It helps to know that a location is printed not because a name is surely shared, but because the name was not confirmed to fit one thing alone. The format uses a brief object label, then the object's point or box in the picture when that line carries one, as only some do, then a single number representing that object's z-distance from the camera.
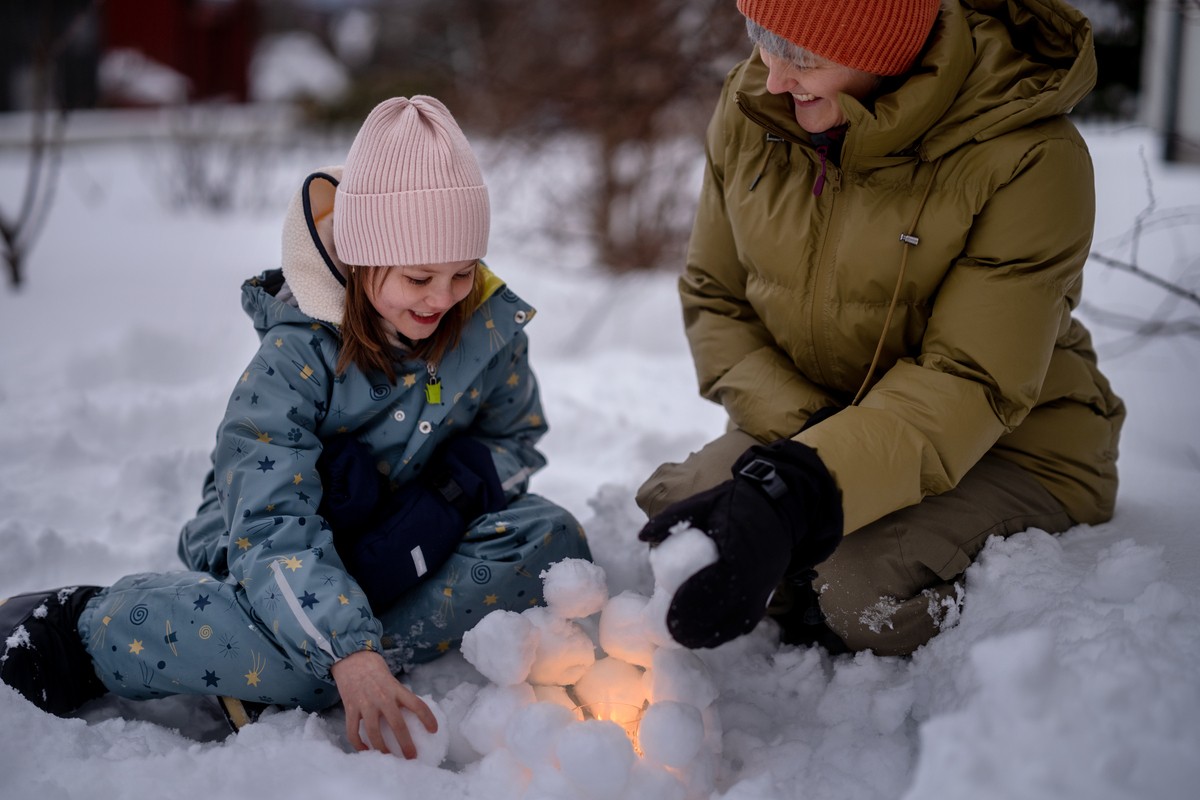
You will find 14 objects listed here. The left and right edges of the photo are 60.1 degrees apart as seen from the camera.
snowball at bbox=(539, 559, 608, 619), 1.69
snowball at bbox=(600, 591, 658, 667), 1.66
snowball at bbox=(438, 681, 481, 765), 1.66
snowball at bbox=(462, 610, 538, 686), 1.63
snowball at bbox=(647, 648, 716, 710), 1.58
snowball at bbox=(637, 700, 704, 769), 1.48
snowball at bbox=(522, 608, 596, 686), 1.70
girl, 1.74
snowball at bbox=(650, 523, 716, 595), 1.39
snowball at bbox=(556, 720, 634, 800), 1.42
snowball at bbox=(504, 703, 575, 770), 1.49
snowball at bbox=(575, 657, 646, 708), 1.70
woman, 1.63
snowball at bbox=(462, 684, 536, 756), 1.58
